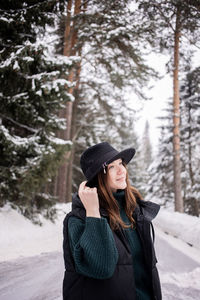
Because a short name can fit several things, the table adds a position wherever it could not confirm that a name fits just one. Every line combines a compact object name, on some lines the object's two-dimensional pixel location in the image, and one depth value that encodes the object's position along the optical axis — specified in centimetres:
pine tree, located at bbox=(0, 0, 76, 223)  613
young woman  151
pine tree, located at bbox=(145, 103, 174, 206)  1719
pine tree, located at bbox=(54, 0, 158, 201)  909
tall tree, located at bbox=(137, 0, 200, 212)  930
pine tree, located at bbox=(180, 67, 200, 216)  1499
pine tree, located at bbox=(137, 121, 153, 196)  5869
